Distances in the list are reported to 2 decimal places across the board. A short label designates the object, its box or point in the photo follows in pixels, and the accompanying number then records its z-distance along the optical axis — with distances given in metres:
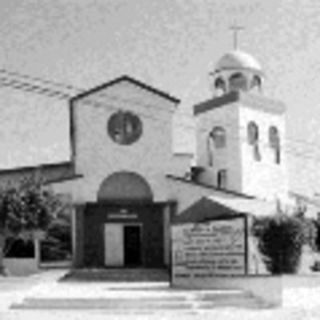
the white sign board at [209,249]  22.77
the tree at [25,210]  29.66
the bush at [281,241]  23.83
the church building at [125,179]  34.41
